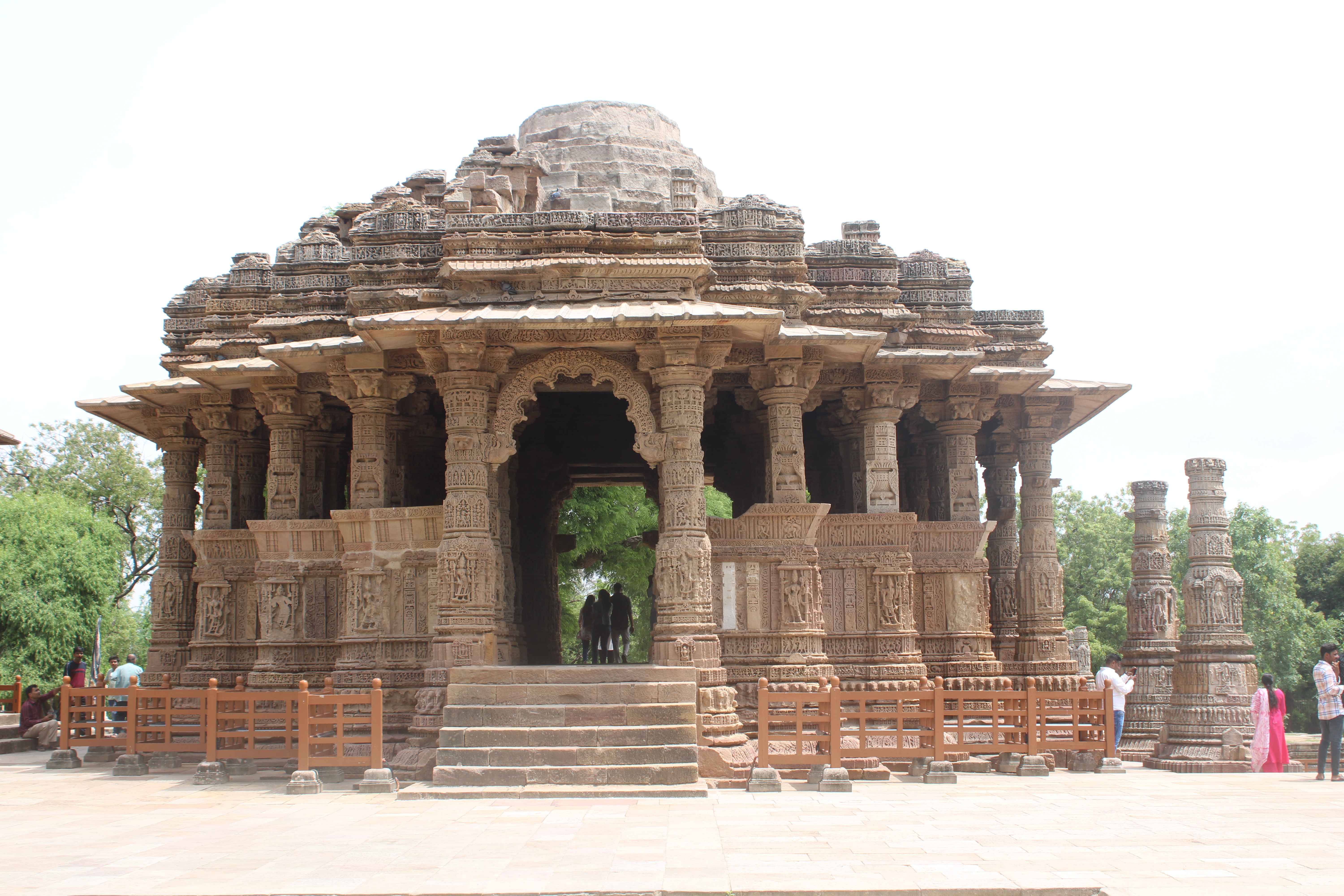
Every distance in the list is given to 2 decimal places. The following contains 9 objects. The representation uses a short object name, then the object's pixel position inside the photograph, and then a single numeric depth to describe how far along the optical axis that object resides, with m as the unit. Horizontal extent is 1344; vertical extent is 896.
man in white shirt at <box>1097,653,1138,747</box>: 12.64
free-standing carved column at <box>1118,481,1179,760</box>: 14.97
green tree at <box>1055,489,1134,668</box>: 38.03
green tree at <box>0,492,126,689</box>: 26.59
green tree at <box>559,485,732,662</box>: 27.58
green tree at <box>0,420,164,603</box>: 34.84
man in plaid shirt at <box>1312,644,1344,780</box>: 11.17
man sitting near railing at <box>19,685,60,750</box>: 15.52
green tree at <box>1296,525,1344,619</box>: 36.28
